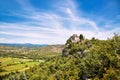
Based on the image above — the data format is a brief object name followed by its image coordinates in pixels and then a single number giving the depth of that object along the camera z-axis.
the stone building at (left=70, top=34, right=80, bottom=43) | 48.80
